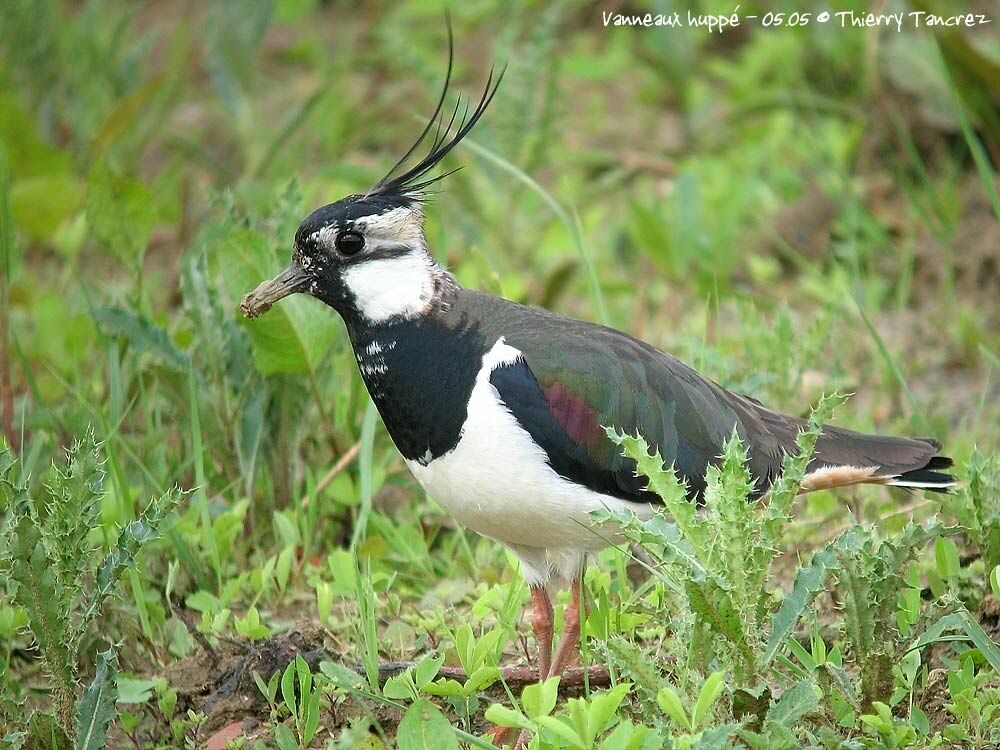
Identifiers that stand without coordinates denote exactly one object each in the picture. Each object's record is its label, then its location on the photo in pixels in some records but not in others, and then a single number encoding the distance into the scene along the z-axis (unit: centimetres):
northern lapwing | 667
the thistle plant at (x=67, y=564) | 609
